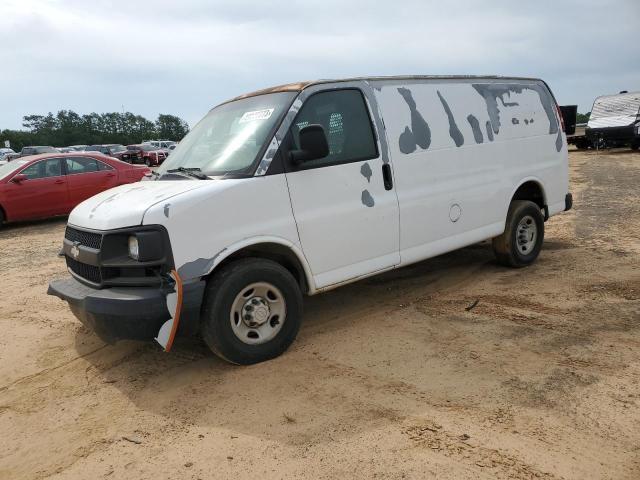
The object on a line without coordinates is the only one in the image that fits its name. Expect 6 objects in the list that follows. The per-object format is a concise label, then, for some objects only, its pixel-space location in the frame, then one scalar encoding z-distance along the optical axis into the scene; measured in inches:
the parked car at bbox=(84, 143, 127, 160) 1297.0
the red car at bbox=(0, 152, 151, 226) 432.5
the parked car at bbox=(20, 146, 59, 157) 998.4
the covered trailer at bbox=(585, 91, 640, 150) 844.0
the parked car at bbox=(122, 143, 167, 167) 1301.7
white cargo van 139.9
